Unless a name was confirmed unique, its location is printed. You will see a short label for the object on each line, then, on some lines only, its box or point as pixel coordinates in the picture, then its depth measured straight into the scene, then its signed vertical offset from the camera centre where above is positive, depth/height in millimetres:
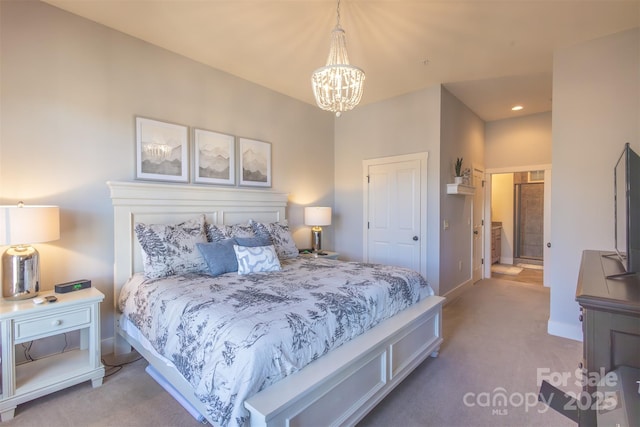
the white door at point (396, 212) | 4109 -18
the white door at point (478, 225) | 5229 -267
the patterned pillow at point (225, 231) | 3012 -209
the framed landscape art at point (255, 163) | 3754 +632
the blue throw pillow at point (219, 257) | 2596 -402
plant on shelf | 4328 +621
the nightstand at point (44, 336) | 1873 -905
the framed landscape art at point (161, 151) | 2908 +625
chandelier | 2152 +956
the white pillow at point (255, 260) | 2648 -437
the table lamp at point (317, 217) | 4242 -85
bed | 1400 -775
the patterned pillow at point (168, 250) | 2500 -331
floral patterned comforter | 1378 -627
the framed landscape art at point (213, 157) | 3316 +627
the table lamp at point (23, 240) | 1932 -186
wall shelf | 4125 +306
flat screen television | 1376 -15
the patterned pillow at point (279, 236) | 3404 -297
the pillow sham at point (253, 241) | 2896 -295
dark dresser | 975 -415
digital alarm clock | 2268 -576
